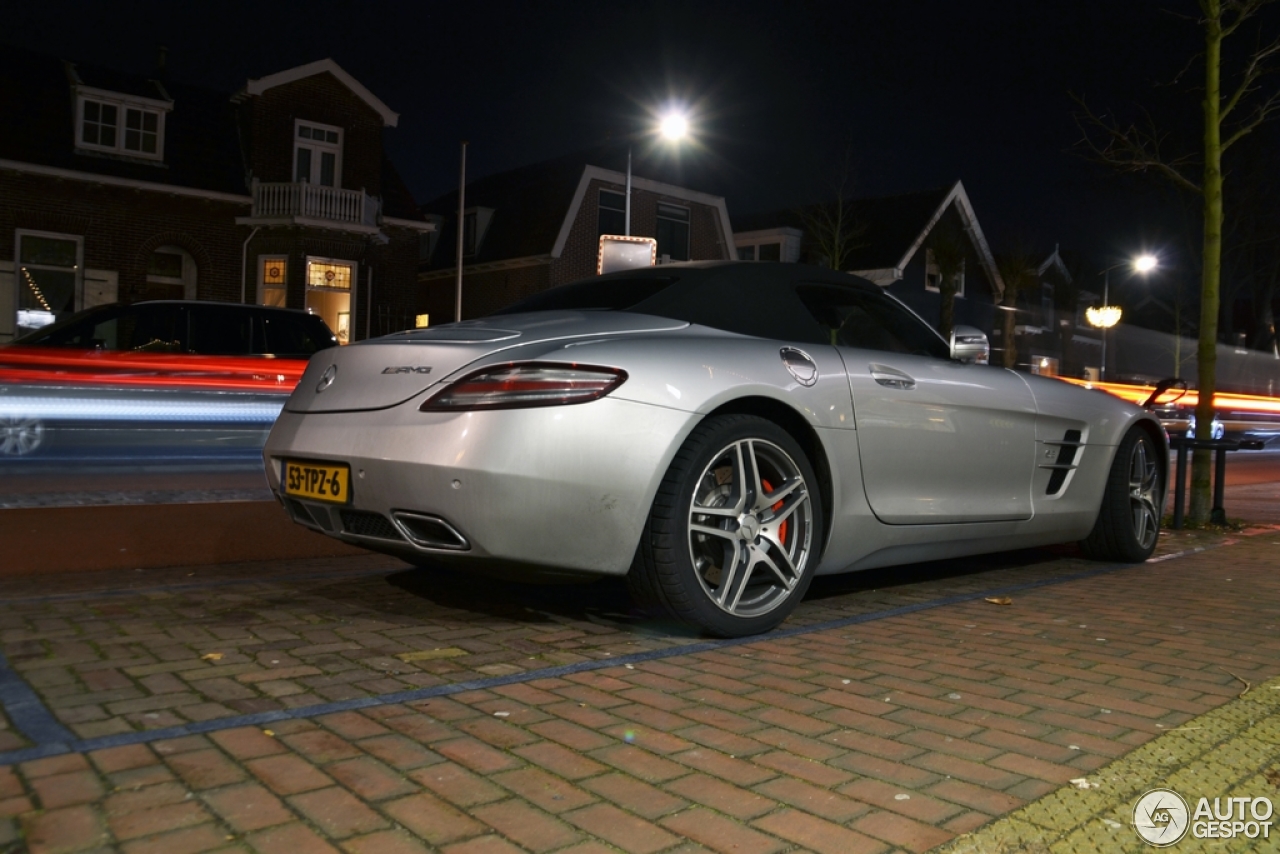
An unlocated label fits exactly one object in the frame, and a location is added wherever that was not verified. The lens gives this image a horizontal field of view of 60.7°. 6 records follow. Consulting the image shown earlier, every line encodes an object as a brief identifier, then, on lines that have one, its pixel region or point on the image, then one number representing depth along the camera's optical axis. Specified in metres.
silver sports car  3.41
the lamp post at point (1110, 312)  34.03
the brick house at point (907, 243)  37.09
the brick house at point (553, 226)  31.31
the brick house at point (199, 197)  22.28
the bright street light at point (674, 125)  18.83
